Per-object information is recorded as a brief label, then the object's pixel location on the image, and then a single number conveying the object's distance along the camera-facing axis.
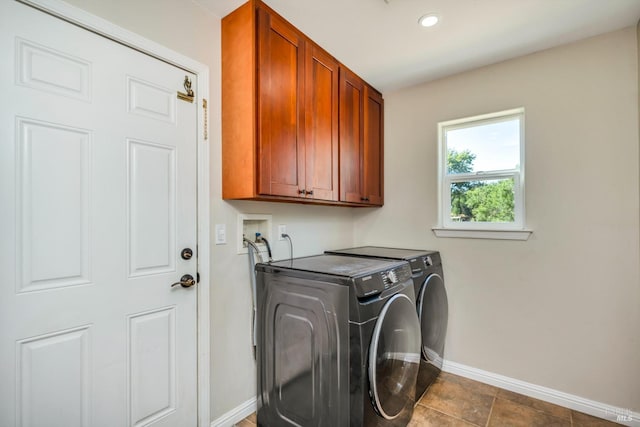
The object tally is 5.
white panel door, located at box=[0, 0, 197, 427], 1.08
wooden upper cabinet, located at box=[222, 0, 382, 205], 1.61
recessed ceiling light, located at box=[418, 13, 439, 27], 1.73
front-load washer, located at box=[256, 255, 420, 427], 1.36
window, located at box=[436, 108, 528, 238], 2.23
